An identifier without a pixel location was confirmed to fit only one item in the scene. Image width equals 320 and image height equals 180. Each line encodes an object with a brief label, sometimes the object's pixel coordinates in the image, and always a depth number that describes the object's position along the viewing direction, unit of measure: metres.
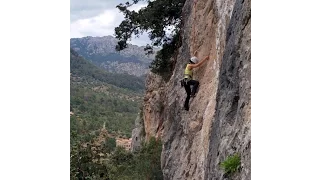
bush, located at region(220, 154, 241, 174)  7.27
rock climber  13.33
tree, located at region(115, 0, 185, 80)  20.91
